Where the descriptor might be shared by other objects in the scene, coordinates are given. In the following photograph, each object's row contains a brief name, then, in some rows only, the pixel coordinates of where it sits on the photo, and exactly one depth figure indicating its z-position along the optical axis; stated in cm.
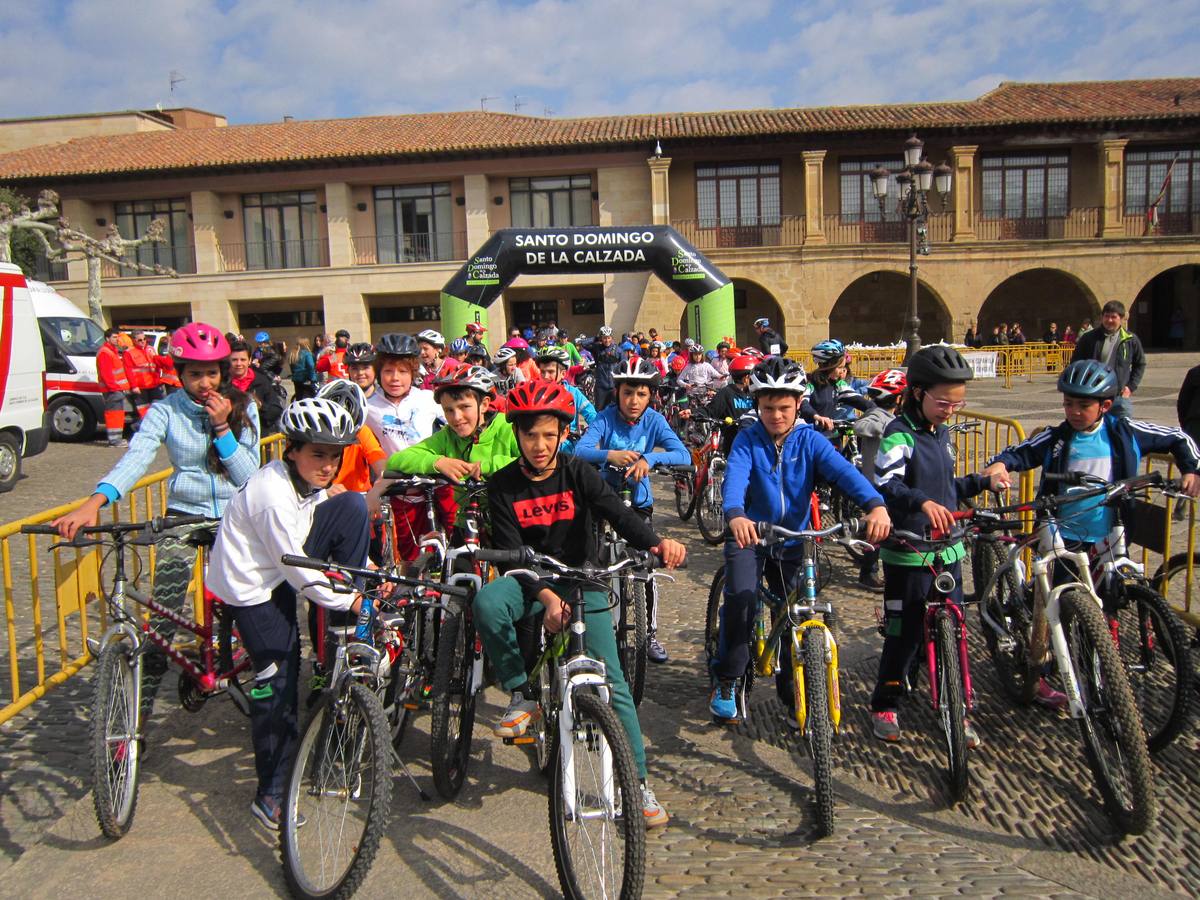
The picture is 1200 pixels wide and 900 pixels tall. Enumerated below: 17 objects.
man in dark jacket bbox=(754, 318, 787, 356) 1566
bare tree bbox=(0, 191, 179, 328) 2617
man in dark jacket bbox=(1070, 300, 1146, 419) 909
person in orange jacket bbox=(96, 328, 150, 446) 1622
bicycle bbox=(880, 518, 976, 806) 394
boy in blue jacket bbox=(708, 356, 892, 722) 450
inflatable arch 2133
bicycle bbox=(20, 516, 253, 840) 380
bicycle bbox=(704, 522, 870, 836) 379
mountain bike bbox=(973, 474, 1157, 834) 361
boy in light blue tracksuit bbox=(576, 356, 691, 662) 589
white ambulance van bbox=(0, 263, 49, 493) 1246
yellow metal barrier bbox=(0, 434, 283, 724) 461
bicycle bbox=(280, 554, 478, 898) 330
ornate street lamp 1666
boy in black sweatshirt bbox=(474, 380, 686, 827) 374
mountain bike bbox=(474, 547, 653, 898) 304
